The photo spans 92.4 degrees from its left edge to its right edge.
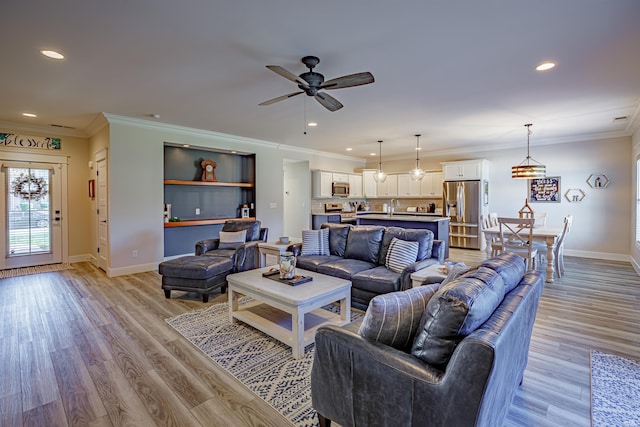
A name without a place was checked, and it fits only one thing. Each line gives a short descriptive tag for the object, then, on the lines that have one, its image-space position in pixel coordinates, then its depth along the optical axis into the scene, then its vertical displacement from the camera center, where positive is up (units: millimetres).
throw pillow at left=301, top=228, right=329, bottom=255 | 4418 -506
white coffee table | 2580 -867
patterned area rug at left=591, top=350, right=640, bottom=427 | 1874 -1264
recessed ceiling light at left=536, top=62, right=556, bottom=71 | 3109 +1470
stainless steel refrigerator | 7613 -77
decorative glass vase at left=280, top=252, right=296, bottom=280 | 3078 -585
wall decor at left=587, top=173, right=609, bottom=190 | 6377 +581
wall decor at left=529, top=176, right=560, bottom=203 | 6922 +437
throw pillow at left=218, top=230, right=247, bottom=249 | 4977 -510
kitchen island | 5677 -296
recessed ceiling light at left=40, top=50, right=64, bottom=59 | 2880 +1472
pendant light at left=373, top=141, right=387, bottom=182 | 7036 +736
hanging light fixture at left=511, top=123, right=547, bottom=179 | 5351 +651
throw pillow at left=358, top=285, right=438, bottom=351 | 1505 -562
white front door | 5664 -97
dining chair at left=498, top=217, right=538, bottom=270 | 4746 -476
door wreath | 5770 +400
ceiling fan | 2662 +1165
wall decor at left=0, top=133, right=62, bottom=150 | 5570 +1256
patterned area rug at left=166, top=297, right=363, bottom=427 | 2029 -1258
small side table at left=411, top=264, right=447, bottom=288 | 2922 -647
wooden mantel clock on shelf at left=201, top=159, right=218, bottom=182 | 6508 +808
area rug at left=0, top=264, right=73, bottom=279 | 5320 -1137
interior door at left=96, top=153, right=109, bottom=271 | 5336 -47
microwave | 8859 +557
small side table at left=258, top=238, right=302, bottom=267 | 4457 -590
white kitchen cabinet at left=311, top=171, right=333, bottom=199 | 8562 +677
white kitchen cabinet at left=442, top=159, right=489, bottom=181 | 7586 +978
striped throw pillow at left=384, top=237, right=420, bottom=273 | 3588 -555
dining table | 4641 -468
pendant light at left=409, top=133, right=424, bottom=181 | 6602 +738
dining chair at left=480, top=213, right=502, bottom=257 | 5070 -574
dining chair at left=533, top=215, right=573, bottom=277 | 4906 -682
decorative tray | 2971 -709
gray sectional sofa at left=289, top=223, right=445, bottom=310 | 3361 -657
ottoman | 3893 -867
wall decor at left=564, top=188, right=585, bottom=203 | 6652 +291
